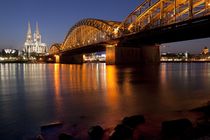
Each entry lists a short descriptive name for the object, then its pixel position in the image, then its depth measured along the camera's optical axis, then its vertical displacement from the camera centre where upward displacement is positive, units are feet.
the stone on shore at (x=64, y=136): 27.78 -8.01
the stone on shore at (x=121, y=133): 26.57 -7.48
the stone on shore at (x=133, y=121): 30.87 -7.27
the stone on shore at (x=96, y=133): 28.47 -7.88
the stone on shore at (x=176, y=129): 26.86 -7.31
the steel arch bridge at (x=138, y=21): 204.52 +44.37
